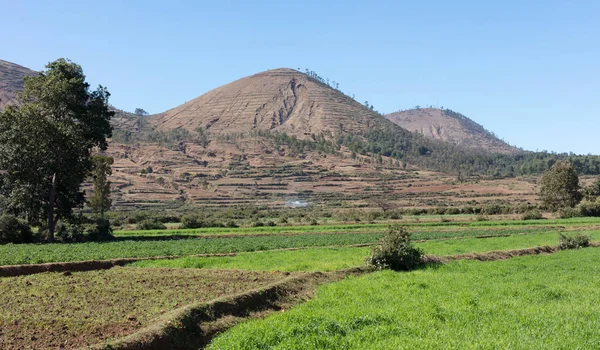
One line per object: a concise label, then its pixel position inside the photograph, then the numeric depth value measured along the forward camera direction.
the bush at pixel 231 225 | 67.62
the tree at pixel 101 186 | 69.06
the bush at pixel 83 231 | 45.88
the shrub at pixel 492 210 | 90.25
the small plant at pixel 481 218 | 74.38
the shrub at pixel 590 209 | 78.00
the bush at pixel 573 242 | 36.89
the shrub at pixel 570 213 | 78.25
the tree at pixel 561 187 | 87.56
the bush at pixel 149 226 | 65.49
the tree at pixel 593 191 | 89.94
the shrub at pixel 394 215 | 80.19
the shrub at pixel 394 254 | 25.19
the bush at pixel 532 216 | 76.62
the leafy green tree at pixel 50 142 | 43.69
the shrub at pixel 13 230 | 41.22
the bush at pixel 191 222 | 66.44
